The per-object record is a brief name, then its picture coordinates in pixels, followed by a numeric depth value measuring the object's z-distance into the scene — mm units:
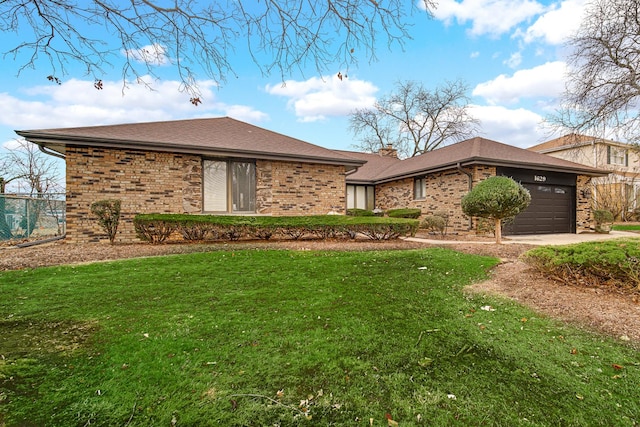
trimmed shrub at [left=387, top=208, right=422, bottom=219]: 14664
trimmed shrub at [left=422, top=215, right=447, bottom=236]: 12328
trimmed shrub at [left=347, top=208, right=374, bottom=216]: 16359
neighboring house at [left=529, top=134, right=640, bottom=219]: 20562
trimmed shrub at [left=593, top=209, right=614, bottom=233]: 14555
